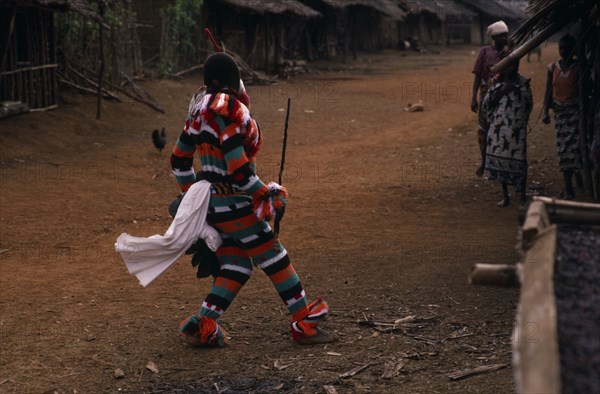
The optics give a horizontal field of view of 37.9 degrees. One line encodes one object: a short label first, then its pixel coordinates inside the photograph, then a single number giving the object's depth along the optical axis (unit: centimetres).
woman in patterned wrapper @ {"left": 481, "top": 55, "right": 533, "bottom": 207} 829
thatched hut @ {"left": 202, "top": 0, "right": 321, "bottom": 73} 2156
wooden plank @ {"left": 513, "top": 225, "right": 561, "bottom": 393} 191
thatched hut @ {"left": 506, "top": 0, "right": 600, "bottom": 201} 619
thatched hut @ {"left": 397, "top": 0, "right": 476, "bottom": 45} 3781
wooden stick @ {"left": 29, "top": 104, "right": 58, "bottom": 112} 1371
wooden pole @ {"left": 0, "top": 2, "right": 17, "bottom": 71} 1196
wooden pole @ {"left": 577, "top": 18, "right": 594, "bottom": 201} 720
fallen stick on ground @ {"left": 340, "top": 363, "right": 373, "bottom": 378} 455
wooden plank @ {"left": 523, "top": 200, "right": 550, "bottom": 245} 246
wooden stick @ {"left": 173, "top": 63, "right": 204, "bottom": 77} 1938
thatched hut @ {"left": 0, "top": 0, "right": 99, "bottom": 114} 1255
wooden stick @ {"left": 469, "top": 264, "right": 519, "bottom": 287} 246
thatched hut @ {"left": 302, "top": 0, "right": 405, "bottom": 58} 2848
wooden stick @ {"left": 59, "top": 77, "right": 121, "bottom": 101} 1511
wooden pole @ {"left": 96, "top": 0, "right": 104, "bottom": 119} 1416
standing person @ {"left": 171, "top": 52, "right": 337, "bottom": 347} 466
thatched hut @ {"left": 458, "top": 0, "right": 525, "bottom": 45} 4033
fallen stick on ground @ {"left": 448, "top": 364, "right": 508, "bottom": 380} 443
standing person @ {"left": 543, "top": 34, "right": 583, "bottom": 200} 821
